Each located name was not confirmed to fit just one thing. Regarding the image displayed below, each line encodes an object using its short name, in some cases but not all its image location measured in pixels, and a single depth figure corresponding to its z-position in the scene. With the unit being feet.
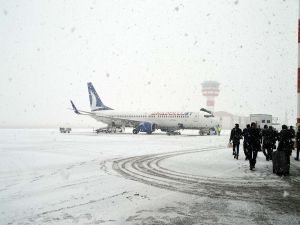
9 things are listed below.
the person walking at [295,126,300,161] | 51.73
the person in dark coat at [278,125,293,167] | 37.78
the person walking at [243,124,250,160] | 43.05
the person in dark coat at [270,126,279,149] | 52.75
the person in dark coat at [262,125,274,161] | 50.78
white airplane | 144.77
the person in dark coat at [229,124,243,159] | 54.24
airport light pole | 74.10
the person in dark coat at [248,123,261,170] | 40.75
